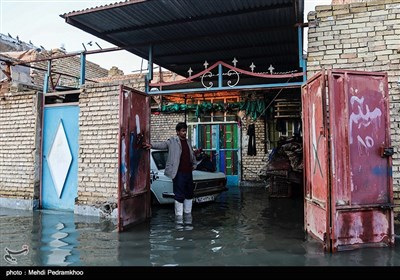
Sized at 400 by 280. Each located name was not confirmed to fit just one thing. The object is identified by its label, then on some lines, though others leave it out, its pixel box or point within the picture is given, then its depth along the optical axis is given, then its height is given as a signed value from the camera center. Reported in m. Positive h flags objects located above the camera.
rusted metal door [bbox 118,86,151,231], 5.49 -0.18
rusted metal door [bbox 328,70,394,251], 4.34 -0.14
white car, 7.36 -0.76
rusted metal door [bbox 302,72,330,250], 4.39 -0.14
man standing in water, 6.36 -0.34
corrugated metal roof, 5.73 +2.51
